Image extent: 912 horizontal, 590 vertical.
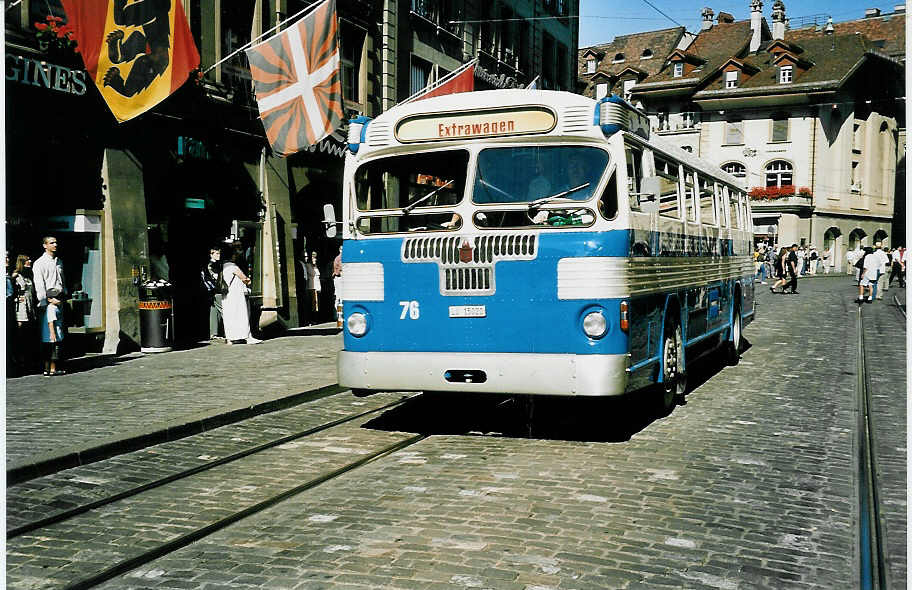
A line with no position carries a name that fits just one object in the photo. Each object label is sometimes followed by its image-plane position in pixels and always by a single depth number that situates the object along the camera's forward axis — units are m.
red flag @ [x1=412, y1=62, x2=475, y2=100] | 18.75
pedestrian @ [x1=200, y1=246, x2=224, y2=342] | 17.67
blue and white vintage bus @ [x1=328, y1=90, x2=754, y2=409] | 7.88
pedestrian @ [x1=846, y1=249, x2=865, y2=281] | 32.59
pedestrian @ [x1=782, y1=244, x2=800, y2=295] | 35.66
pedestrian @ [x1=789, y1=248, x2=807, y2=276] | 59.53
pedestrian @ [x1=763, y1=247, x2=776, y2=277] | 53.22
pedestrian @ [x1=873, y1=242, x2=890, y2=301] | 30.55
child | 12.47
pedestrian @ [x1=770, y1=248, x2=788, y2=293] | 37.22
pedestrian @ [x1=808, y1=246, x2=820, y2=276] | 61.22
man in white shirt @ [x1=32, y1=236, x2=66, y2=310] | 12.49
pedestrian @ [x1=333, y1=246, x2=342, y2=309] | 20.12
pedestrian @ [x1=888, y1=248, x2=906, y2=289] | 39.82
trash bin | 15.75
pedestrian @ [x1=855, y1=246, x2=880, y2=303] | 30.36
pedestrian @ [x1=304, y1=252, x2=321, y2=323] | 21.97
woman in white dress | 17.08
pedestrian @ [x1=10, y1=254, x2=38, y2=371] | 12.26
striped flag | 16.39
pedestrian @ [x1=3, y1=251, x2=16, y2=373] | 12.08
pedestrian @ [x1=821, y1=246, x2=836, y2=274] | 64.46
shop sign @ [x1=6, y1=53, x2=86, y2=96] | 13.55
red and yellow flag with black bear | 13.45
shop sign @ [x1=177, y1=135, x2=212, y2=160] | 17.20
